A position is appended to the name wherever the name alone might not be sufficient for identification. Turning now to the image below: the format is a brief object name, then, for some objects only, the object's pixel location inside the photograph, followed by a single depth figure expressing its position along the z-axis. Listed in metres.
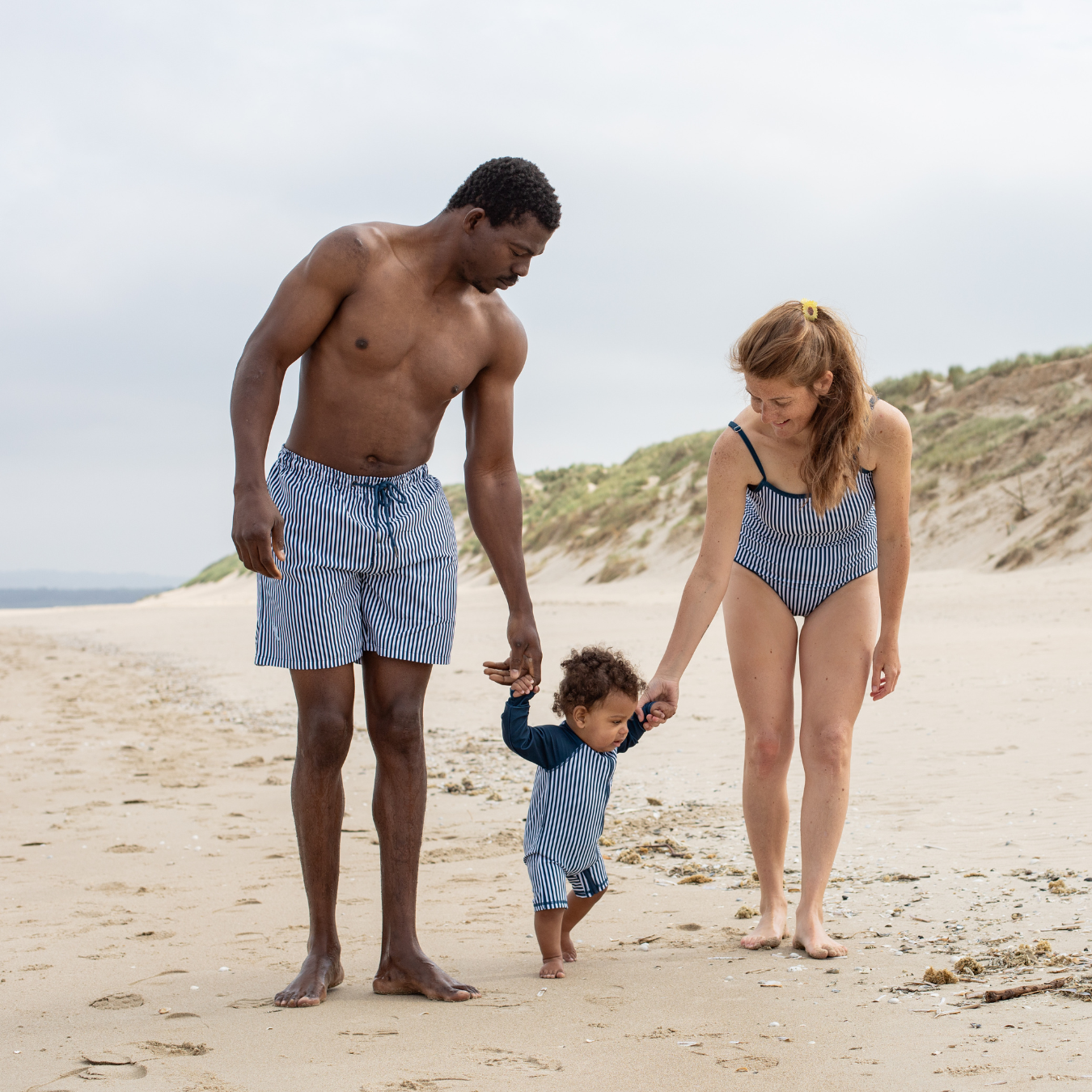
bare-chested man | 3.21
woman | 3.40
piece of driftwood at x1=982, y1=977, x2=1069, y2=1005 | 2.66
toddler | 3.32
